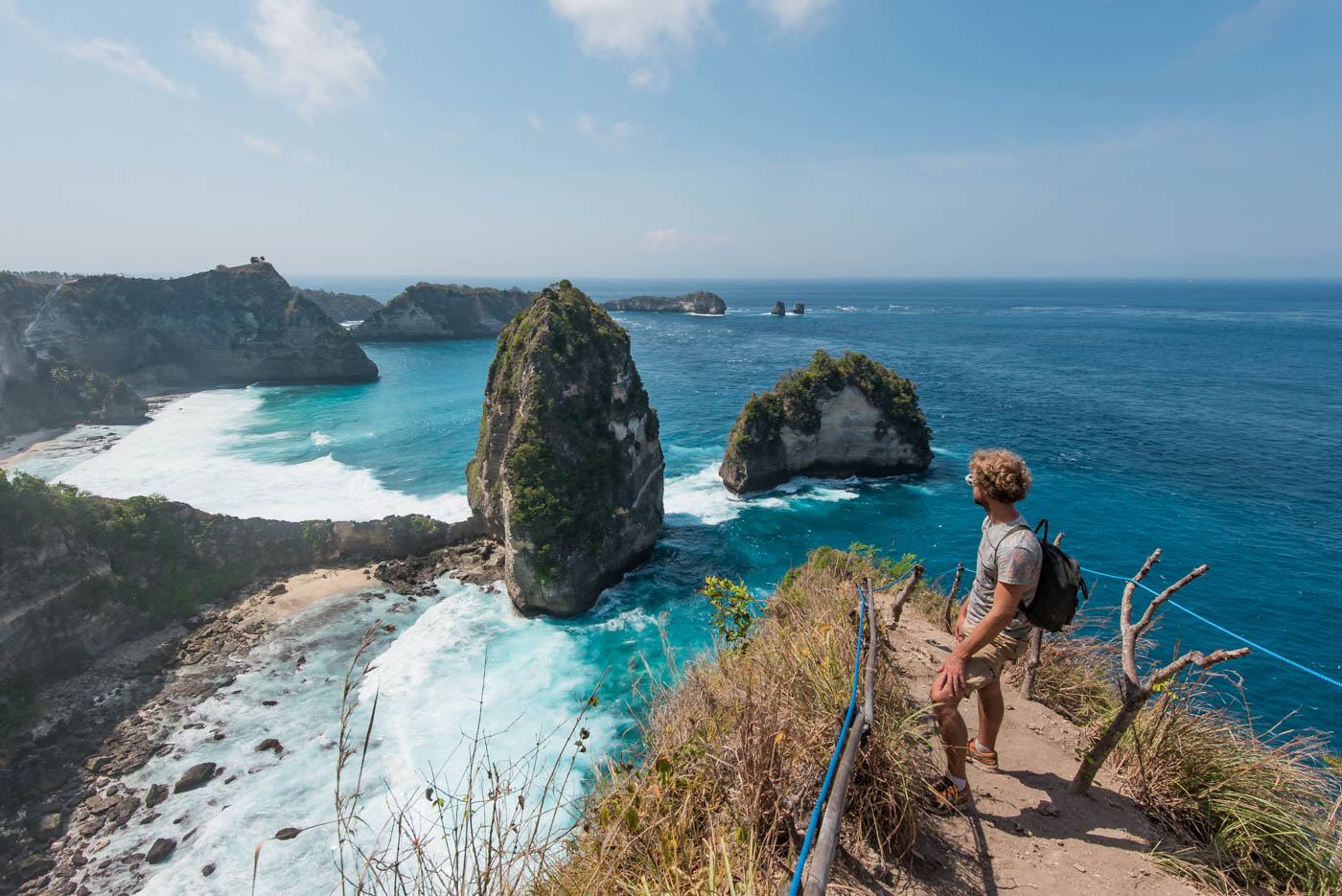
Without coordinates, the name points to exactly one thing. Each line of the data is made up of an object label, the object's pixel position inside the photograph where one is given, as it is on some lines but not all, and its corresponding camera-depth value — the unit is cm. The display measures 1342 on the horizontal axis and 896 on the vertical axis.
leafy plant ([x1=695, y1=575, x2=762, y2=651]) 650
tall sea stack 2512
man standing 456
